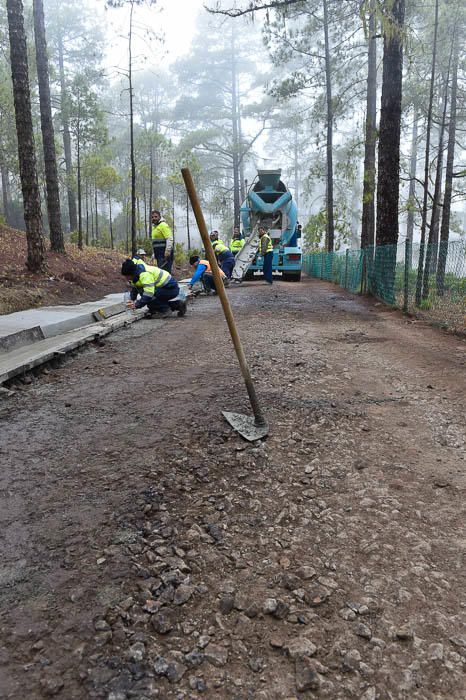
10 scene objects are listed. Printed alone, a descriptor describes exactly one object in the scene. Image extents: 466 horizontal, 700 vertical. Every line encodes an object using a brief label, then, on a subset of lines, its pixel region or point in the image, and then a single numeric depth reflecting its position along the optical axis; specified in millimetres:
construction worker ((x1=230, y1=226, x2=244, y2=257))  16016
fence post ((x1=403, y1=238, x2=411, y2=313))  8344
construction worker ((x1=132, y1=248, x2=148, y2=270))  7450
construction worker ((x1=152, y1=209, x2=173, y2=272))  10805
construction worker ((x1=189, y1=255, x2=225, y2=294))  11148
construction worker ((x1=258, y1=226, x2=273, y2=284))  14414
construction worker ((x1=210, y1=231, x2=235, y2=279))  12298
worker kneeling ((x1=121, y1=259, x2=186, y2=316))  7400
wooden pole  2711
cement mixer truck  16672
